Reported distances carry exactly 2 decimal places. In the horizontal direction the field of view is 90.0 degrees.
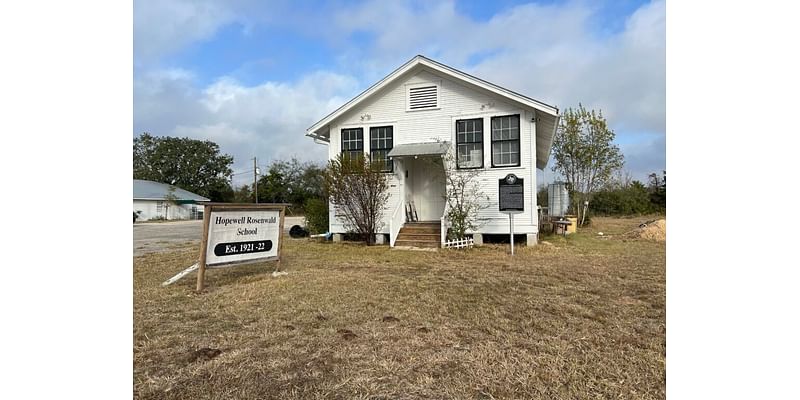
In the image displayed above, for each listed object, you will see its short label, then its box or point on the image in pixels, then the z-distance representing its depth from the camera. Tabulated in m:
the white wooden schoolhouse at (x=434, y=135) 10.91
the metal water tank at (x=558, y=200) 16.47
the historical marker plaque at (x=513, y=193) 10.84
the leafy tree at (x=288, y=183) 43.81
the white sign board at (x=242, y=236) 5.63
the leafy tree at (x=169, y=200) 41.50
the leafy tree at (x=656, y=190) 25.98
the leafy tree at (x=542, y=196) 22.77
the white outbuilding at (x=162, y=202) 40.09
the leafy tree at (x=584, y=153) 20.89
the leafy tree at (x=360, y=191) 11.25
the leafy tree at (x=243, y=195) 46.00
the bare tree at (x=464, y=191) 11.02
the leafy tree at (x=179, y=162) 53.44
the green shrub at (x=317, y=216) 13.64
